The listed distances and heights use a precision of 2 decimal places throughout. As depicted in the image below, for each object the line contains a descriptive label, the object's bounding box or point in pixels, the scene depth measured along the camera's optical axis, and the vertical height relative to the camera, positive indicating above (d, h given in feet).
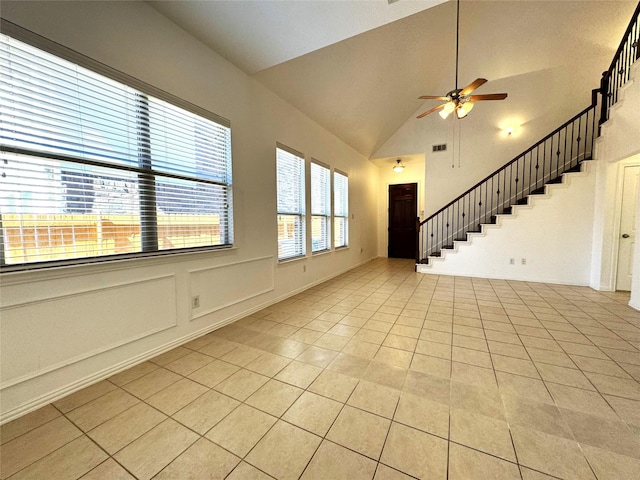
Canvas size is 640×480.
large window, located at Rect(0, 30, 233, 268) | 5.21 +1.52
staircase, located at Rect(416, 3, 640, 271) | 13.98 +3.31
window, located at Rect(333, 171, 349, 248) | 18.28 +1.04
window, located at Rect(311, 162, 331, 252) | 15.55 +1.00
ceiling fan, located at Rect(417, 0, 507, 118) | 10.79 +5.43
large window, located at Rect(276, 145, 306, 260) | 12.63 +1.08
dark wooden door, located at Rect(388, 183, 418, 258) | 26.08 +0.42
